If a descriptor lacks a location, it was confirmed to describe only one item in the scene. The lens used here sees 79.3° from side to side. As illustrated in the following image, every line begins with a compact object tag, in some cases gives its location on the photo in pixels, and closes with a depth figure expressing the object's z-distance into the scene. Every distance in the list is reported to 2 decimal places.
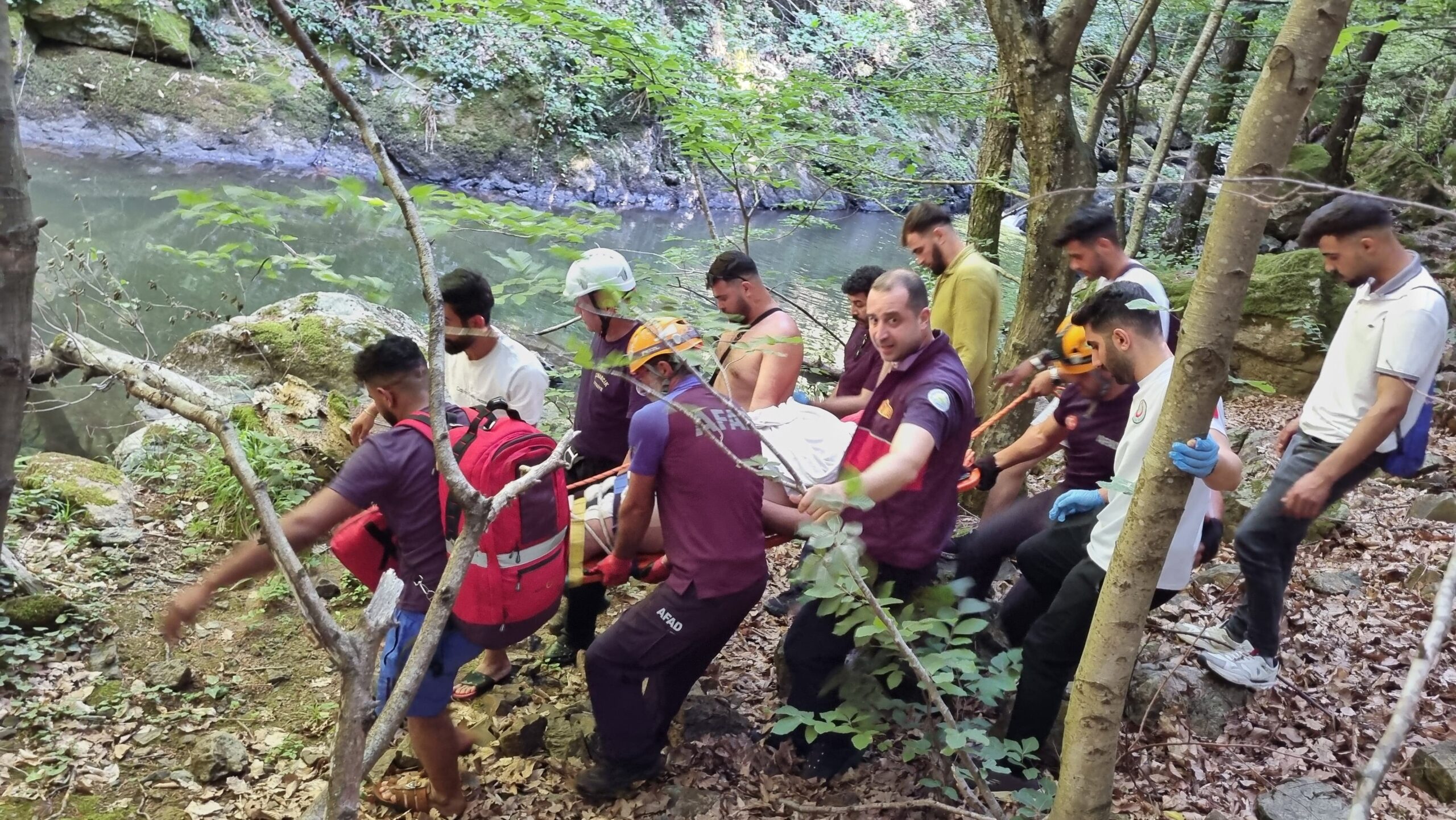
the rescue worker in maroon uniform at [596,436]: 3.53
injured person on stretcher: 3.43
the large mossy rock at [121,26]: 16.73
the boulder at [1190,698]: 3.33
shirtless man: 3.94
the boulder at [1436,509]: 5.27
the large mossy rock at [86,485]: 5.02
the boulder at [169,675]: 3.78
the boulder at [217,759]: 3.25
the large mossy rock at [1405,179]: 13.77
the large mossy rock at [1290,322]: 8.34
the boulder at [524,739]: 3.39
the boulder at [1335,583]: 4.50
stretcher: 3.40
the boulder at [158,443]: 5.95
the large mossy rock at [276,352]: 7.09
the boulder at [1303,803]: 2.73
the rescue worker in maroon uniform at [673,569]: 2.86
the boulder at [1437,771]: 2.82
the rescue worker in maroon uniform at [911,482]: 2.85
